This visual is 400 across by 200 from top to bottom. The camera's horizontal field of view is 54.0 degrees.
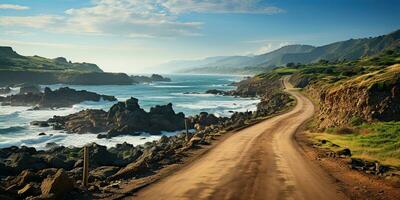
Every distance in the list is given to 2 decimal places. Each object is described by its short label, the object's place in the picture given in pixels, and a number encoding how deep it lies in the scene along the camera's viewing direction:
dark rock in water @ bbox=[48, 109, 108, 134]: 63.56
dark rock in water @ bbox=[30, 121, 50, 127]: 68.03
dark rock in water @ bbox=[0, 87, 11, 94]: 143.94
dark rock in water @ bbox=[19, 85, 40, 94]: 144.26
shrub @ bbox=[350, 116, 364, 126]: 33.37
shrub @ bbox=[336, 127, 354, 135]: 33.53
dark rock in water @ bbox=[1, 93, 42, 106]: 107.66
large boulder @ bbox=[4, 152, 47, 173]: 30.41
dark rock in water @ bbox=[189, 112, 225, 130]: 65.88
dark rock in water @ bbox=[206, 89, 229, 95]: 149.11
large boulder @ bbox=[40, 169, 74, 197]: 14.70
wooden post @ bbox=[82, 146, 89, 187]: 16.77
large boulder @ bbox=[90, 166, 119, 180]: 22.53
